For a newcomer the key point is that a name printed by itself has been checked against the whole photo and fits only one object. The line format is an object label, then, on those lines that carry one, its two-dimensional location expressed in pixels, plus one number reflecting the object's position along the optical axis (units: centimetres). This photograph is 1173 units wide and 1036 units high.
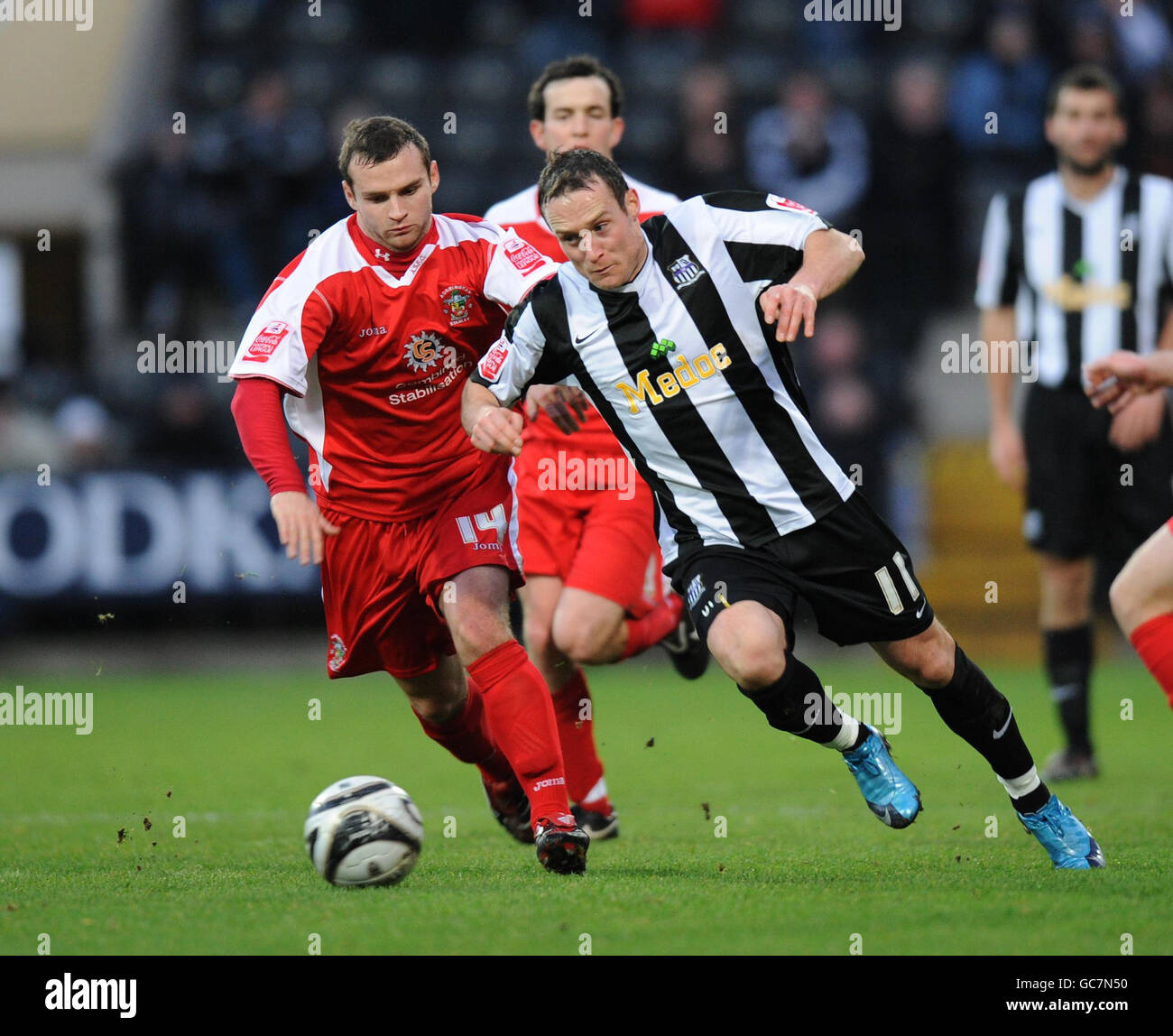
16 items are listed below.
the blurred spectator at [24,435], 1370
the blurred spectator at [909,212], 1458
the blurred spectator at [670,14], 1756
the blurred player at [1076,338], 817
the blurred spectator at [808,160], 1431
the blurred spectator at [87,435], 1334
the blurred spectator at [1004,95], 1531
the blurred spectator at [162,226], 1484
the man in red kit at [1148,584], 507
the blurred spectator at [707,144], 1434
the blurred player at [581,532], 681
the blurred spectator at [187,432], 1339
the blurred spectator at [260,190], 1466
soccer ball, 538
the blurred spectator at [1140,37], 1550
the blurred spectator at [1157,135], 1480
